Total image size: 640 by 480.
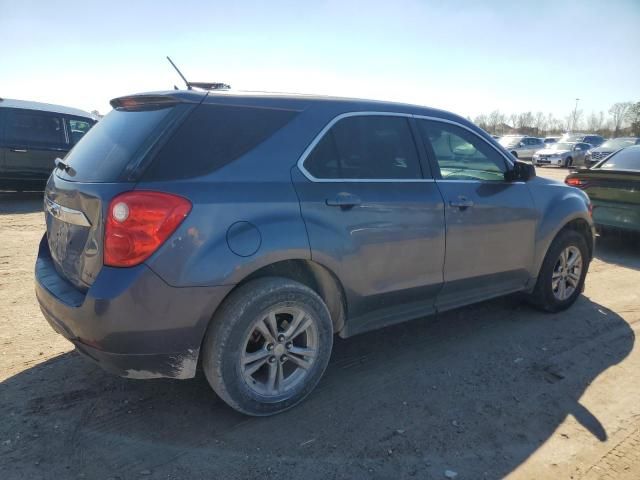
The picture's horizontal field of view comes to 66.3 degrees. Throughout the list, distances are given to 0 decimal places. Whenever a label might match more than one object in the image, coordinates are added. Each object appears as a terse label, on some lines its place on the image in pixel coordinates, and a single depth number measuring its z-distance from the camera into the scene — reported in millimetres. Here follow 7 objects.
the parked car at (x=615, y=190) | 6895
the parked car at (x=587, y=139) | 30617
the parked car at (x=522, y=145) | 29406
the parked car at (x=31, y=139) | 9547
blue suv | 2424
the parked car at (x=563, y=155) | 27344
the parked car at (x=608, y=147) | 24378
